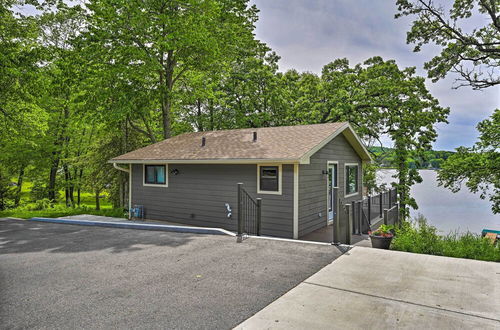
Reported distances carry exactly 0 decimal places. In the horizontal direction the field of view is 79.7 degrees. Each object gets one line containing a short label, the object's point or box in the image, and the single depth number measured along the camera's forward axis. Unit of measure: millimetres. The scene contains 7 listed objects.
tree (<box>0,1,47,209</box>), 11516
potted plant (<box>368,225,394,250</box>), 6285
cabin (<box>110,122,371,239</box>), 8367
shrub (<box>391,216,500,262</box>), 5680
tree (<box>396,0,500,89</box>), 11469
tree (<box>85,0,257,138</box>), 13219
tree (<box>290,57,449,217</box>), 15422
